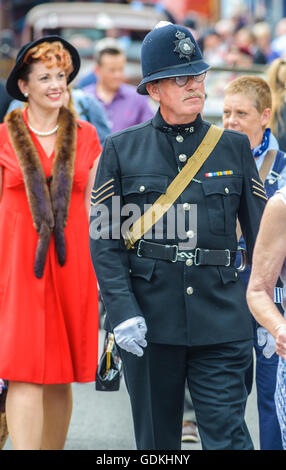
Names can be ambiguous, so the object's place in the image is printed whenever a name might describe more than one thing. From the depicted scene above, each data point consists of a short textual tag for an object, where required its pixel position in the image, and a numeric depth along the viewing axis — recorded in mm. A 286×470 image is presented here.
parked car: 37562
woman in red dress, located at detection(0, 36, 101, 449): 9914
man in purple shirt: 19453
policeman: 8211
